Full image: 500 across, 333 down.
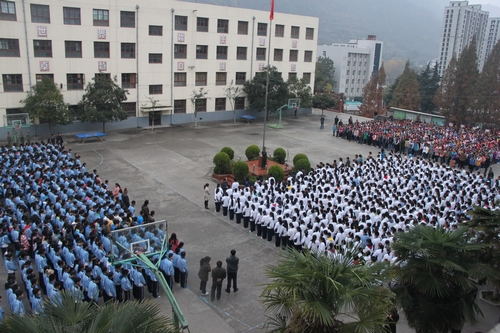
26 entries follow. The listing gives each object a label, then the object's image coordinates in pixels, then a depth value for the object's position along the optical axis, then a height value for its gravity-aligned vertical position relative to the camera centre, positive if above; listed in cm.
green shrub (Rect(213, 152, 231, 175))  1969 -391
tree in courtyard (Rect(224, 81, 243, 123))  3512 -140
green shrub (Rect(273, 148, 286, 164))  2180 -380
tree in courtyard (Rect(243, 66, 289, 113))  3453 -106
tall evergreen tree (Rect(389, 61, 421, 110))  4425 -102
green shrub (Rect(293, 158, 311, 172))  2017 -389
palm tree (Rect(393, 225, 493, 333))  706 -309
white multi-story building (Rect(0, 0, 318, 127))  2609 +169
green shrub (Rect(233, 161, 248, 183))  1892 -401
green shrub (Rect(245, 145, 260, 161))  2217 -377
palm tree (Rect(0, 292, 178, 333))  388 -228
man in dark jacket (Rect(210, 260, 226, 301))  1017 -460
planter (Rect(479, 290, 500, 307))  1063 -511
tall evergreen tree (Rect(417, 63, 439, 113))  5172 -44
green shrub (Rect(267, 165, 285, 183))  1925 -409
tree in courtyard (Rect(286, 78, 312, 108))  3653 -100
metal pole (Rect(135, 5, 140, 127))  2981 +83
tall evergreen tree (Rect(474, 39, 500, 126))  3525 -87
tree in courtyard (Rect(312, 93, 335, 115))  3867 -189
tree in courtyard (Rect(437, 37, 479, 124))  3631 -33
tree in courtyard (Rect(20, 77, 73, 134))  2520 -209
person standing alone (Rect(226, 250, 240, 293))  1053 -451
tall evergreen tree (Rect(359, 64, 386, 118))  4734 -147
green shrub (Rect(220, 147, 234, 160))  2108 -360
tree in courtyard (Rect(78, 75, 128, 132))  2684 -194
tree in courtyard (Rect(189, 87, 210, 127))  3300 -196
